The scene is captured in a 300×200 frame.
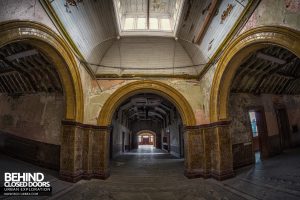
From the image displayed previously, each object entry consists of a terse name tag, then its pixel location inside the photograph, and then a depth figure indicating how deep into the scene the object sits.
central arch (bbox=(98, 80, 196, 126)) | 6.79
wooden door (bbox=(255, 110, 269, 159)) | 8.13
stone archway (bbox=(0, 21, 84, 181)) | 4.22
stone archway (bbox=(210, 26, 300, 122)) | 3.11
